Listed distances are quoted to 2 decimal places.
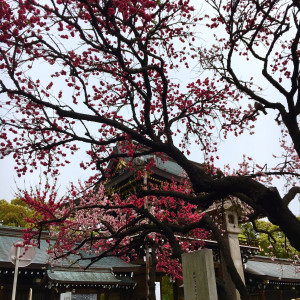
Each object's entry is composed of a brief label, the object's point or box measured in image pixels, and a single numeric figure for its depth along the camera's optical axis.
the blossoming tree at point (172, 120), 5.71
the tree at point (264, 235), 33.95
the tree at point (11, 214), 32.88
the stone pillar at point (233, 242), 11.19
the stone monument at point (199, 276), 5.02
